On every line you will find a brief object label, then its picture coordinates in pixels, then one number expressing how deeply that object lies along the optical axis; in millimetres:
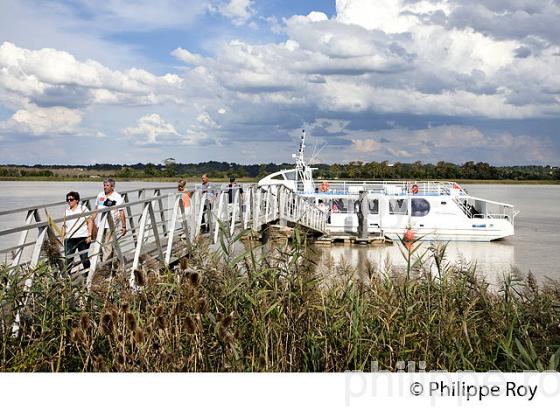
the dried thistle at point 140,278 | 4425
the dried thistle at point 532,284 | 6056
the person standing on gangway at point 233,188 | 15328
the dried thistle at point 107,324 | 4301
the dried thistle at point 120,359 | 4566
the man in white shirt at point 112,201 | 8769
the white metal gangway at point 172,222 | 6207
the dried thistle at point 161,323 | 4355
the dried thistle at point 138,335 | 3925
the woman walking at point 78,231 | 7836
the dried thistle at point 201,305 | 4281
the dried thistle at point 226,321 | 4137
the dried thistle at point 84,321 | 4086
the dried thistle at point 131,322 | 3975
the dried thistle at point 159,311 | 4277
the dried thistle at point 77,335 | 4250
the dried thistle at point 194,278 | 4301
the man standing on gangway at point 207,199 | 12799
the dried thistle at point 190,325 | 4012
